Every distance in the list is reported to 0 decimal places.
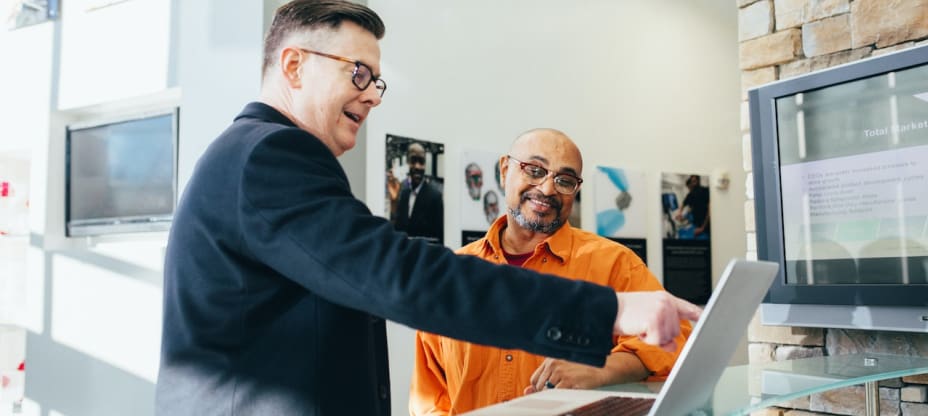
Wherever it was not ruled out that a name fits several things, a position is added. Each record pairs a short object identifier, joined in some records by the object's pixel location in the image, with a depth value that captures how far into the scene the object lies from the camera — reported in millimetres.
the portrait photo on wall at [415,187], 4527
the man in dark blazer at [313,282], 1131
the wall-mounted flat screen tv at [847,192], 2475
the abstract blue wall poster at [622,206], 5625
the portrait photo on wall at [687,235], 6020
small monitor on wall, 4410
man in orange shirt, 2281
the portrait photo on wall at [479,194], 4867
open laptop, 1060
